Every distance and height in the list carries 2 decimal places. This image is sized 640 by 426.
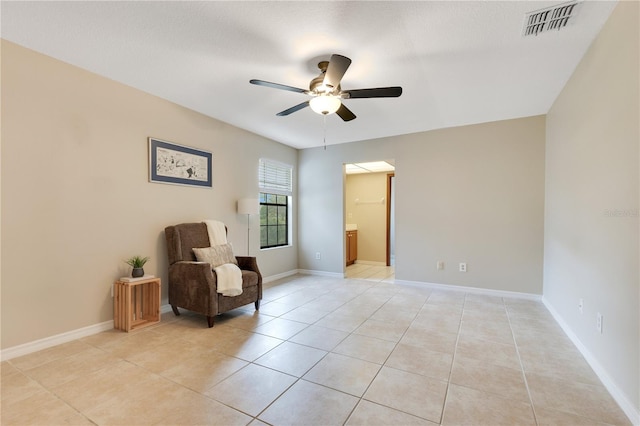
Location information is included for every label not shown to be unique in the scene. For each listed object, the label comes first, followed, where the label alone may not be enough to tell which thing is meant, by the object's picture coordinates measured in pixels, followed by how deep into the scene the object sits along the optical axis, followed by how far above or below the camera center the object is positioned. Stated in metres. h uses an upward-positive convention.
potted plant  2.93 -0.57
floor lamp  4.33 +0.09
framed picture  3.34 +0.60
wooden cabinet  6.62 -0.83
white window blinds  5.06 +0.65
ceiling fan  2.31 +1.04
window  5.12 +0.18
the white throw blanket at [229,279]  3.09 -0.75
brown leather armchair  3.01 -0.76
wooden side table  2.84 -0.98
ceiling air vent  1.88 +1.35
